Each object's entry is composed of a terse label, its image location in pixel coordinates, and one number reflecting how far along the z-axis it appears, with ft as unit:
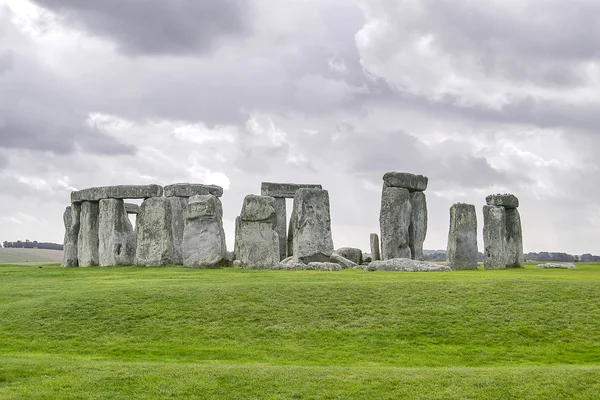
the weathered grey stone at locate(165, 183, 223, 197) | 127.13
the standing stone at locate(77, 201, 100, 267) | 120.98
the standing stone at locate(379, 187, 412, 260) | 111.04
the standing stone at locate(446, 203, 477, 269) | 108.47
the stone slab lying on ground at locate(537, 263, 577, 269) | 111.39
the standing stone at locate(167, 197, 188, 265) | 122.83
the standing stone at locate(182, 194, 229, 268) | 101.86
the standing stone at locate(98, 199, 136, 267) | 116.47
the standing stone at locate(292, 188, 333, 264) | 109.60
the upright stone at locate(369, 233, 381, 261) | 132.37
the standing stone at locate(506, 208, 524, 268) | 116.37
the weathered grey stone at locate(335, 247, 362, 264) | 127.75
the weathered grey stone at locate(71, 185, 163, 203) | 114.62
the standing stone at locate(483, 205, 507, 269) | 114.93
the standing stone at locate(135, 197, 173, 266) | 110.63
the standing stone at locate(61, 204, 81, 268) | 125.90
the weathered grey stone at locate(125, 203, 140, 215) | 148.97
